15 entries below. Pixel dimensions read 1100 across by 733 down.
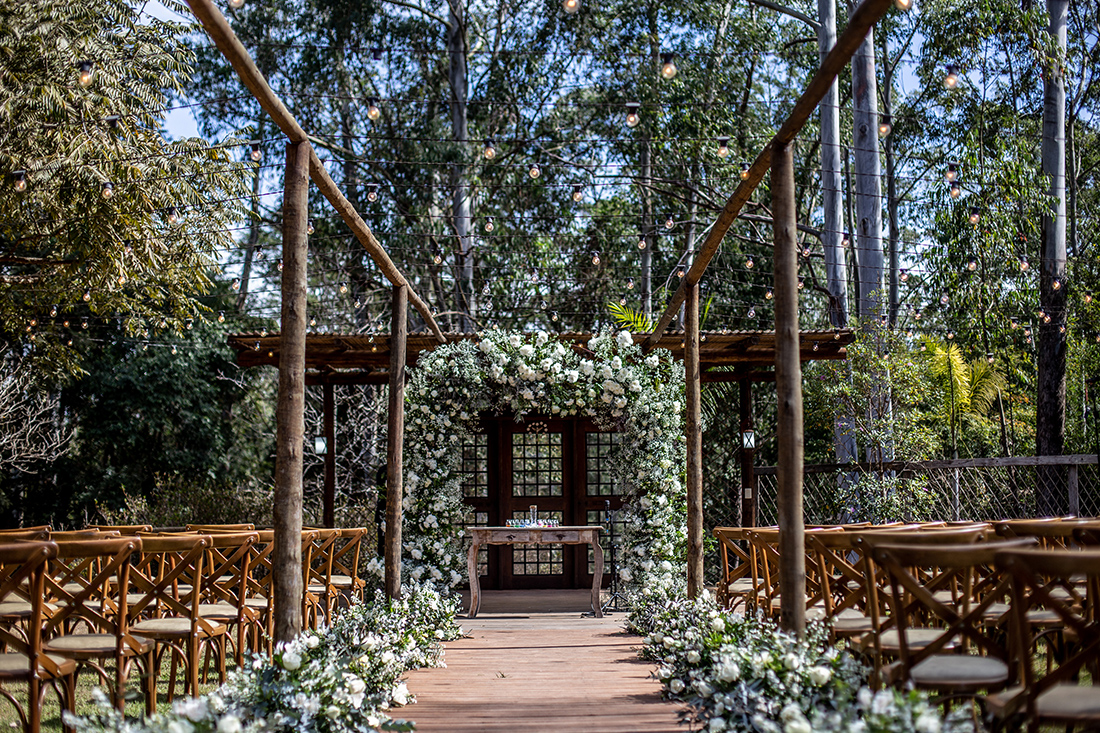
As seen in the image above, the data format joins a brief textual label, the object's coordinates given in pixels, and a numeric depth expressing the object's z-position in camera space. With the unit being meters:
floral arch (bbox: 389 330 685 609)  8.86
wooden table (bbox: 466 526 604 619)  8.69
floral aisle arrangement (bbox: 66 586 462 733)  3.00
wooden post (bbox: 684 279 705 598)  6.64
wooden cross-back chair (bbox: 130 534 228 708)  4.52
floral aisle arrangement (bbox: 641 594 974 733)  2.56
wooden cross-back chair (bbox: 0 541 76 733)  3.48
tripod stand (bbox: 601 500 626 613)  9.72
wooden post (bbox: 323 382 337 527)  10.93
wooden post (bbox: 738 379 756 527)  10.93
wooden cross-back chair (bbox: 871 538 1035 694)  3.02
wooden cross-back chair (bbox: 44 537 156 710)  3.88
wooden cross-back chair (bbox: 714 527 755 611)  6.53
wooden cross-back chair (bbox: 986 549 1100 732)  2.61
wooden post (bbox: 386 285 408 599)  6.48
